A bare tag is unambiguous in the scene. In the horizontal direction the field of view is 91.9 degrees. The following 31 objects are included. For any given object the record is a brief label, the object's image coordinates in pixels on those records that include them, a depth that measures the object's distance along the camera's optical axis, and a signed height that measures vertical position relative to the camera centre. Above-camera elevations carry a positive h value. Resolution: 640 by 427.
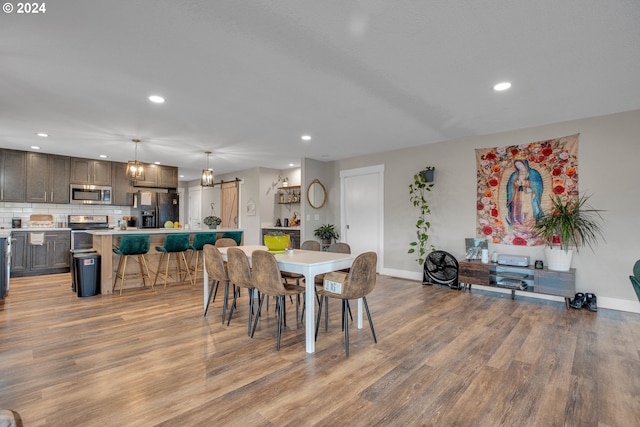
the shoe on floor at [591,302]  3.88 -1.13
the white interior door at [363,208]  6.28 +0.11
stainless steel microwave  6.65 +0.43
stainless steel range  6.37 -0.28
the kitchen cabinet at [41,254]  5.80 -0.78
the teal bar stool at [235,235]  5.80 -0.41
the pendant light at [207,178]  5.53 +0.64
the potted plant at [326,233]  6.82 -0.44
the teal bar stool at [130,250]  4.57 -0.54
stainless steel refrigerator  7.47 +0.12
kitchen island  4.65 -0.56
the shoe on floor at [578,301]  3.93 -1.12
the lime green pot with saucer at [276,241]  3.46 -0.31
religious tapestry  4.27 +0.43
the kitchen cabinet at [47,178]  6.19 +0.73
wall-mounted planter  5.36 +0.67
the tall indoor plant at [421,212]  5.50 +0.03
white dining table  2.65 -0.48
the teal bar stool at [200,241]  5.25 -0.47
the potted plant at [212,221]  6.62 -0.16
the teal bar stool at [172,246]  4.92 -0.52
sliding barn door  8.90 +0.29
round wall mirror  6.83 +0.44
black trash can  4.41 -0.87
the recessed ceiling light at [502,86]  3.11 +1.31
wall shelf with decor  7.95 +0.49
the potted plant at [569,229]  4.00 -0.20
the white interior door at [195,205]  10.75 +0.30
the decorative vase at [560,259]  4.02 -0.59
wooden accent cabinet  3.95 -0.91
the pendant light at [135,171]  5.00 +0.70
